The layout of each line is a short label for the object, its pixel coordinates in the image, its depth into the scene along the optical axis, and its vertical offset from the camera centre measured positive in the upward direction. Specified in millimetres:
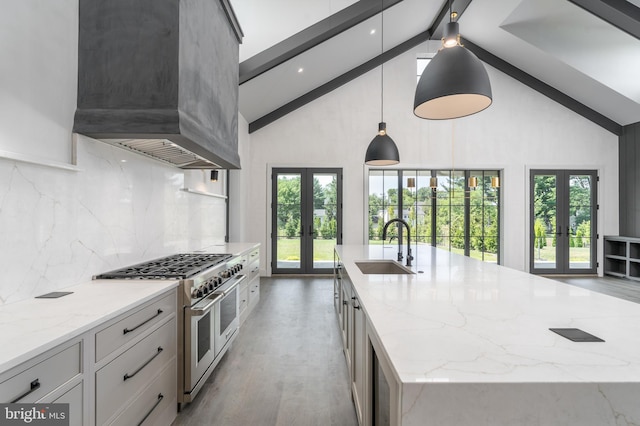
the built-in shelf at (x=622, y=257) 6062 -768
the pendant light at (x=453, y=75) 1803 +848
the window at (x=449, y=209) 6535 +194
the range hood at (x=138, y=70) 1853 +892
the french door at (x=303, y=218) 6441 -6
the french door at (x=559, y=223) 6562 -139
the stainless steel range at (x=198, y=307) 2031 -650
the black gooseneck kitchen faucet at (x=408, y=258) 2548 -338
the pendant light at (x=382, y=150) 3684 +807
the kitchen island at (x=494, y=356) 764 -398
